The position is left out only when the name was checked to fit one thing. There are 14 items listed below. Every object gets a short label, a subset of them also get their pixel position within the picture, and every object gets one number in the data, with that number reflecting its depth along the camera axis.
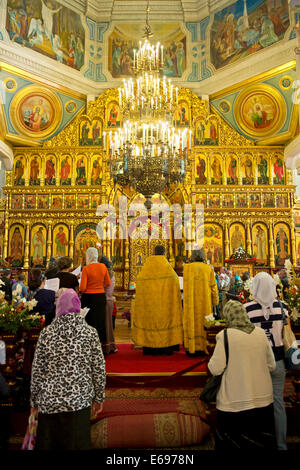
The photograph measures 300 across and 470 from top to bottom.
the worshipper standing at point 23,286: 6.37
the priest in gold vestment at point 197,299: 4.65
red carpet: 4.00
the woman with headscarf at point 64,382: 2.04
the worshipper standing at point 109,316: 4.88
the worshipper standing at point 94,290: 4.43
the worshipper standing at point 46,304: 3.73
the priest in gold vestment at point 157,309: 4.66
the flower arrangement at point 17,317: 3.41
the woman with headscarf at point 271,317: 2.76
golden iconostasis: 12.79
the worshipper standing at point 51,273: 4.40
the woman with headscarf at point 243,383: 2.42
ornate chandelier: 7.92
